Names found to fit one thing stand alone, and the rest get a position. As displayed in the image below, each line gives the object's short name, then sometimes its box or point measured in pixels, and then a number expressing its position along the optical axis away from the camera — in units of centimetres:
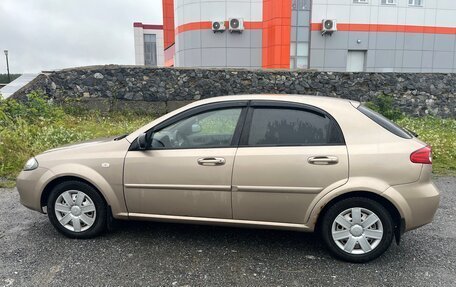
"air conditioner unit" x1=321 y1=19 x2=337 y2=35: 2575
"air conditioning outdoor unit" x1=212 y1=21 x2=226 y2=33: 2611
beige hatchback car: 342
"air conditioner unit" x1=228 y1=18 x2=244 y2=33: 2588
